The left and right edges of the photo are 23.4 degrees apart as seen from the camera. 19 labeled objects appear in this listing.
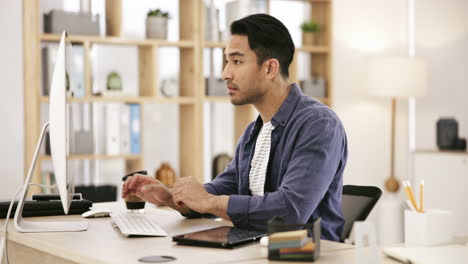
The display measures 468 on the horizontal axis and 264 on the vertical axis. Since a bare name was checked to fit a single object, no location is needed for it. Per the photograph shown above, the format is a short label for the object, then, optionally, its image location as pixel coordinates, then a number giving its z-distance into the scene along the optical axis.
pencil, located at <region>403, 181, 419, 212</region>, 3.05
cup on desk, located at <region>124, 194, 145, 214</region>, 4.10
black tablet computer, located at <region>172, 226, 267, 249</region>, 2.93
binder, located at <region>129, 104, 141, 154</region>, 7.71
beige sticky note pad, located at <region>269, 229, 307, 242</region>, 2.66
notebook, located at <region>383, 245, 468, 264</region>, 2.71
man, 3.45
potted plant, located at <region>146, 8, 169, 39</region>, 7.81
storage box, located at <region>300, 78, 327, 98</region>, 8.78
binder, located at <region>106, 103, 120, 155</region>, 7.58
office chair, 4.34
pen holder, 2.93
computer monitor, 3.12
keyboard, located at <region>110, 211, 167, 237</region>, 3.28
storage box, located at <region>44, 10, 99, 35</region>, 7.34
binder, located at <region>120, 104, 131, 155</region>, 7.66
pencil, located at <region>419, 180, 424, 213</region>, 3.01
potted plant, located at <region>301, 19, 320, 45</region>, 8.83
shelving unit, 7.12
